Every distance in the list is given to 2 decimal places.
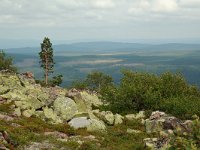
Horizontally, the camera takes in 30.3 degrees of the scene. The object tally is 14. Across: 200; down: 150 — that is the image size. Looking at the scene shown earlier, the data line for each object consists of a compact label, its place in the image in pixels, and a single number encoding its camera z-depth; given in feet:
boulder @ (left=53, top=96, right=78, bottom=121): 153.00
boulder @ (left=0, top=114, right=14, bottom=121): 130.58
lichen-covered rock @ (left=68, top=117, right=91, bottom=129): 134.82
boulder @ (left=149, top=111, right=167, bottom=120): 150.54
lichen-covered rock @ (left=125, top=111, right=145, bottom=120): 163.43
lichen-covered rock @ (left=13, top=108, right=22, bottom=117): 143.02
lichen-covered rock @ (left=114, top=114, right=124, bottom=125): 152.27
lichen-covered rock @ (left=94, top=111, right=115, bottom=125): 152.07
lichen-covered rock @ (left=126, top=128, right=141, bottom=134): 134.08
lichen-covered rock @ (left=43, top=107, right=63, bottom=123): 144.69
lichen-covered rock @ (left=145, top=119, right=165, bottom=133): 137.71
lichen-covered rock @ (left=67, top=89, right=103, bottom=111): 173.46
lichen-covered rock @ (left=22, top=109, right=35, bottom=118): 144.48
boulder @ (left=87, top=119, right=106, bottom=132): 131.73
